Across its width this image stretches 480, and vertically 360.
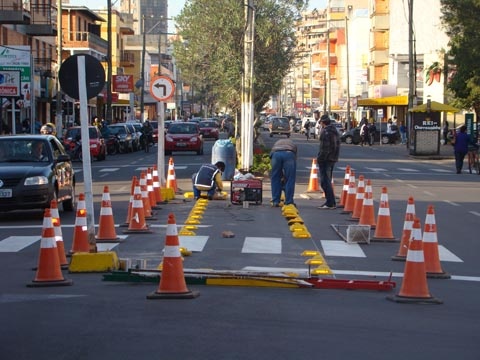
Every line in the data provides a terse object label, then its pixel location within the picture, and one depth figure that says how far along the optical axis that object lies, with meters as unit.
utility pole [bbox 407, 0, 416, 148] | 55.22
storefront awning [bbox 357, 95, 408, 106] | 74.56
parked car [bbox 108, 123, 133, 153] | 53.84
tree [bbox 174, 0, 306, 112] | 40.53
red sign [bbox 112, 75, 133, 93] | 76.62
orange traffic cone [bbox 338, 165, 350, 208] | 20.69
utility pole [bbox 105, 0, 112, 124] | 58.42
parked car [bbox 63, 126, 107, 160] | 43.56
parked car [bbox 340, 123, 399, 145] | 73.00
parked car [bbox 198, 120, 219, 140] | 73.25
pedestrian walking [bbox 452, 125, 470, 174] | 37.44
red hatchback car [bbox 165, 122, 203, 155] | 47.47
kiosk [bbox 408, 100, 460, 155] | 50.03
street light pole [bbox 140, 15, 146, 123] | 83.15
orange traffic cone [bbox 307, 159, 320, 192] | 25.49
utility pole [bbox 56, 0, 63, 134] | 47.19
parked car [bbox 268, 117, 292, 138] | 81.12
